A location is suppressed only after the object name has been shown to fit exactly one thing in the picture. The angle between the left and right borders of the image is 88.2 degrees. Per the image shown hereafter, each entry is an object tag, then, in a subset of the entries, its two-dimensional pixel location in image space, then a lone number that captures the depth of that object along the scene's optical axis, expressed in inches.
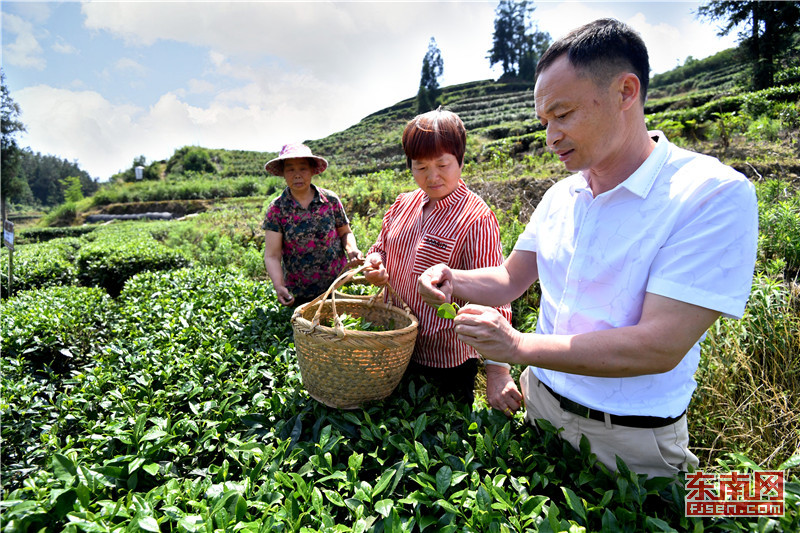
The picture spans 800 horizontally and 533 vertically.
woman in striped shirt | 71.1
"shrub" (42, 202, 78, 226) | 1120.2
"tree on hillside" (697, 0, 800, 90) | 719.7
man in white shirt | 39.3
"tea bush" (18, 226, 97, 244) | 799.2
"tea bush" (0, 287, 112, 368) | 120.6
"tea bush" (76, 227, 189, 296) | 256.1
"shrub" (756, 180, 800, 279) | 128.2
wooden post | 154.2
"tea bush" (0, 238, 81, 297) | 236.4
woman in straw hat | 124.9
